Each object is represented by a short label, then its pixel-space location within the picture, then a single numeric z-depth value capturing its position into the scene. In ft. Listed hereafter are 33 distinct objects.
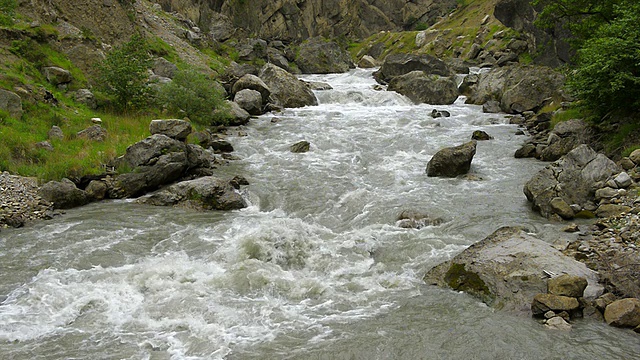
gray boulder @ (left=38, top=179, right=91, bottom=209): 57.36
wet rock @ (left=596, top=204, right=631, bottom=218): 46.88
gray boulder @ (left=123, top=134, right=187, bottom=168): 65.92
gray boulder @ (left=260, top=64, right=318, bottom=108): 130.62
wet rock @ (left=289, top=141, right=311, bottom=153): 87.76
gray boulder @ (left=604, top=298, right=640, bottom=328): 30.35
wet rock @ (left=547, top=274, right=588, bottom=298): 32.91
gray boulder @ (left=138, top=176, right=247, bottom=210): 60.18
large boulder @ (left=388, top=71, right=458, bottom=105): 135.13
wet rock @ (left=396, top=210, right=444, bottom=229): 53.06
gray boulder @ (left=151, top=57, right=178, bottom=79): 123.54
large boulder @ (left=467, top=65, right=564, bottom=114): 110.32
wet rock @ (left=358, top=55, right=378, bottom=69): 244.83
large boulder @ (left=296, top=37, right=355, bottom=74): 210.59
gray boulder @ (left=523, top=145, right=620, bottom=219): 52.11
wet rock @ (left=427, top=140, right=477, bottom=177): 71.26
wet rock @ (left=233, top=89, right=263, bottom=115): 116.47
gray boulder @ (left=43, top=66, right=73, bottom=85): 85.92
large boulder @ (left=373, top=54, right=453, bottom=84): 171.32
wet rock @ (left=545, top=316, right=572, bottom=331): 30.89
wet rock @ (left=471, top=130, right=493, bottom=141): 91.89
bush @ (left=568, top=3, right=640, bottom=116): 59.47
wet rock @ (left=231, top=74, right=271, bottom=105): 123.44
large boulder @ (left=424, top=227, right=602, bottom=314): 34.81
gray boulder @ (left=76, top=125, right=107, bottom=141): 72.54
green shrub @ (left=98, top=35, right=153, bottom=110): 88.22
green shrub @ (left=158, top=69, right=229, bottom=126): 95.09
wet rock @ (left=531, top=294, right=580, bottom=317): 32.09
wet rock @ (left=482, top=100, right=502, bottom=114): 117.50
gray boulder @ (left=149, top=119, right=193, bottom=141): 74.74
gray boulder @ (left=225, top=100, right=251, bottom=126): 106.22
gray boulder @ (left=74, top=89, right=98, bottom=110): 86.12
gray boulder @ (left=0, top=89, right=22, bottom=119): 69.62
